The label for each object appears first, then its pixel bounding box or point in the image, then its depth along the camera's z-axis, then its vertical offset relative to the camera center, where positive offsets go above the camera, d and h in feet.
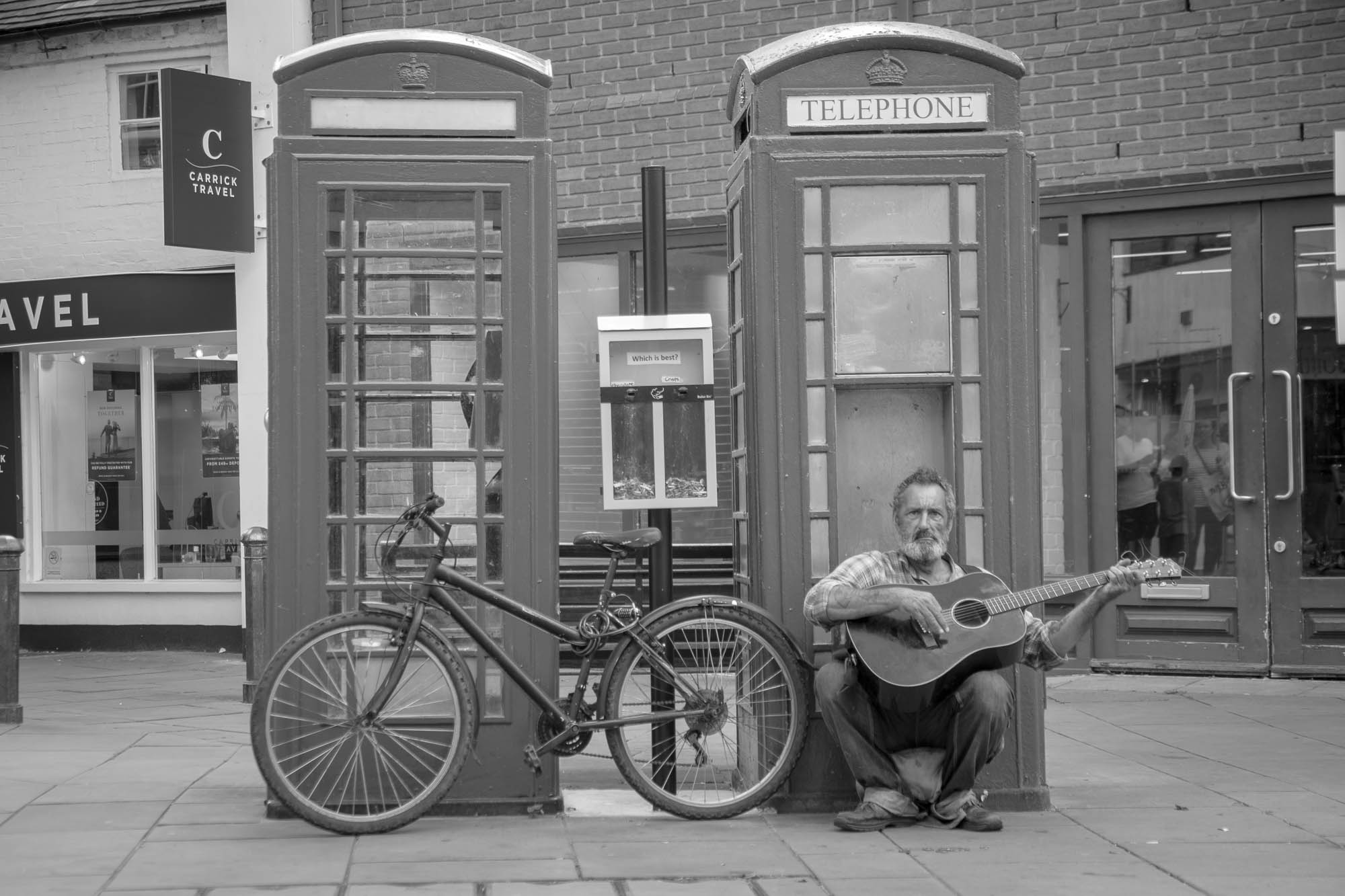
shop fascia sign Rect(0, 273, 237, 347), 39.96 +4.03
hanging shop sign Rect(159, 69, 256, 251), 36.81 +7.13
